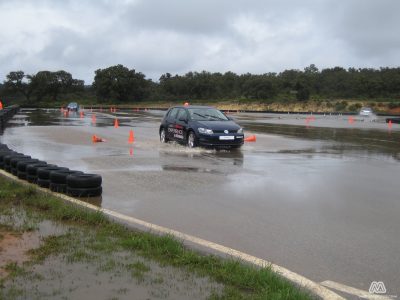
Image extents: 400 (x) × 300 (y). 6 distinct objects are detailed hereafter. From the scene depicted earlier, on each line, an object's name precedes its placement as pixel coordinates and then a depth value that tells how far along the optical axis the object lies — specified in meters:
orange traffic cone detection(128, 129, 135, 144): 18.80
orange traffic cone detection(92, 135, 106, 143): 18.57
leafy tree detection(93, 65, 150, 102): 102.79
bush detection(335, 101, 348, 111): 77.93
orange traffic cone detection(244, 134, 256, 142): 20.03
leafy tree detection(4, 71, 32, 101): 107.94
